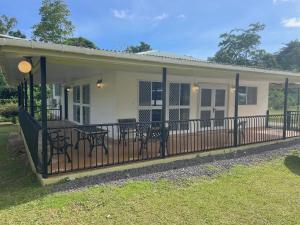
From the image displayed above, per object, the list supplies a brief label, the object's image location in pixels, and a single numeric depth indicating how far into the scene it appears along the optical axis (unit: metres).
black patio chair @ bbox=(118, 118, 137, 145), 7.21
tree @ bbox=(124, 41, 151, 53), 42.22
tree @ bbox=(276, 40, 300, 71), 50.72
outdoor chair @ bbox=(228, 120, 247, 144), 8.20
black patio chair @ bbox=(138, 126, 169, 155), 6.32
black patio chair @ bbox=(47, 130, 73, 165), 4.96
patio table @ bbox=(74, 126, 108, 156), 6.02
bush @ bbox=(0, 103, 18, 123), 18.44
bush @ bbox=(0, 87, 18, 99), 22.94
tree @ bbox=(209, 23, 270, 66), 44.75
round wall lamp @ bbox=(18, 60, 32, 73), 4.58
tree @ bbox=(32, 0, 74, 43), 30.25
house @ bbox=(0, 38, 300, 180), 4.86
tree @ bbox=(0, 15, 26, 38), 32.16
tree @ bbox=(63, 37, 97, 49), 33.75
